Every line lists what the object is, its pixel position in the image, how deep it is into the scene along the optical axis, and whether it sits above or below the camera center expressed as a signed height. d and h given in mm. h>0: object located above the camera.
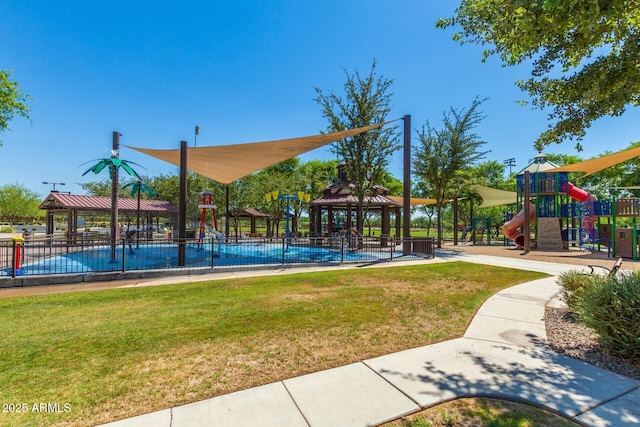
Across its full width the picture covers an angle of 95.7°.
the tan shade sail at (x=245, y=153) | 10549 +2545
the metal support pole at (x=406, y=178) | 12961 +1813
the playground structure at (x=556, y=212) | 15859 +354
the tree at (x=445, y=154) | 19000 +4244
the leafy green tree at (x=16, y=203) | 52062 +2666
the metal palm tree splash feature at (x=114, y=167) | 11672 +2085
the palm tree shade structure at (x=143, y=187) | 16625 +1872
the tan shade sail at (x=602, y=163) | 11980 +2698
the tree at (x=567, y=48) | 3316 +2513
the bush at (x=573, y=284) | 5180 -1276
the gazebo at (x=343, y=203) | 20375 +1035
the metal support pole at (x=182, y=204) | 10113 +478
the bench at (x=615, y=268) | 4610 -864
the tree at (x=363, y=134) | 17000 +4975
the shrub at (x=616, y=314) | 3520 -1249
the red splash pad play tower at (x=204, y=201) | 19141 +1104
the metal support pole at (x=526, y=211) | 16594 +388
